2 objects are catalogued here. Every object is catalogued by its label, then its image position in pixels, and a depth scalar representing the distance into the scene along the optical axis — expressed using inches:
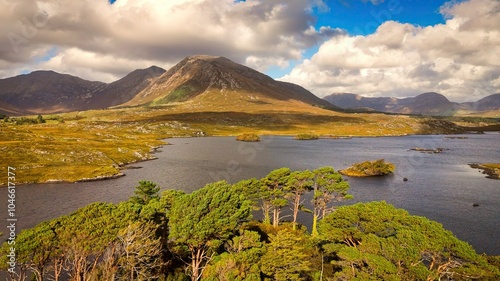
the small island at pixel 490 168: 5716.0
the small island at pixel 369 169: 5940.0
